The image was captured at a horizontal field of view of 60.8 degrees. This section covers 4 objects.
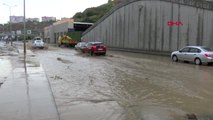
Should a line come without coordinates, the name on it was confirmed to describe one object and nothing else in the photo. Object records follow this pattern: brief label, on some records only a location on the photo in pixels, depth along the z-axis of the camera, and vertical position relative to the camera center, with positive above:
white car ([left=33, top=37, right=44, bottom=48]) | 32.70 +0.98
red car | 20.45 +0.17
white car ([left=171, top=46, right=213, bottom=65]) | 13.69 -0.38
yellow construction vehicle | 36.16 +1.70
